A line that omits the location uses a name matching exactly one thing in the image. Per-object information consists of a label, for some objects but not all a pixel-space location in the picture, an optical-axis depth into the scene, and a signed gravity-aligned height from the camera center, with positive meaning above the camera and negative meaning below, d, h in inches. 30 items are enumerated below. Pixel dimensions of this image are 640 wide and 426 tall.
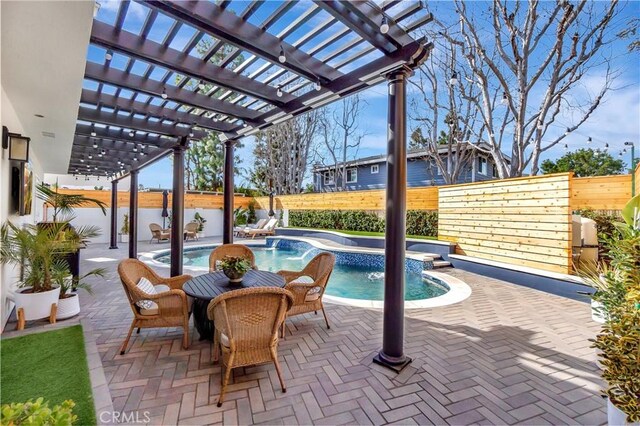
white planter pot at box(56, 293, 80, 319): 155.3 -50.5
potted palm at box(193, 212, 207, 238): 579.6 -15.9
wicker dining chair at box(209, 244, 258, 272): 186.5 -24.8
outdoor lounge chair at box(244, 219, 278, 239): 566.6 -32.0
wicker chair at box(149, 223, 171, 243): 491.2 -32.1
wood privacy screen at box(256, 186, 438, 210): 376.1 +24.6
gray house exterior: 601.9 +98.8
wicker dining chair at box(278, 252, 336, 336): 139.3 -38.1
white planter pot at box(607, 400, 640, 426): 70.7 -49.6
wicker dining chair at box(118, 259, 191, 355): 119.6 -40.8
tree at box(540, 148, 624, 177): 912.3 +166.7
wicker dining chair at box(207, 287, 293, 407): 92.3 -35.8
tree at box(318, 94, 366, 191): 729.6 +212.8
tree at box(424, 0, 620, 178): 314.3 +185.6
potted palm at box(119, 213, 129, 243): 493.8 -29.5
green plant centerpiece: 129.0 -23.7
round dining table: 121.8 -31.5
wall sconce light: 134.8 +32.6
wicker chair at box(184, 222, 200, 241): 519.6 -29.0
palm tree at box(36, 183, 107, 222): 185.8 +8.8
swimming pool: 250.8 -62.5
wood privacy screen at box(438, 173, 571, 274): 217.5 -4.0
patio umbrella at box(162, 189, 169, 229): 536.9 +20.0
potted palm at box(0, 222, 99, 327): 138.4 -25.8
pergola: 93.5 +61.2
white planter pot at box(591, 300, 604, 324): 153.4 -54.0
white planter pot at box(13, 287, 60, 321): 142.8 -44.3
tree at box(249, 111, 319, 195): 777.6 +173.2
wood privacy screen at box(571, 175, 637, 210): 225.6 +19.7
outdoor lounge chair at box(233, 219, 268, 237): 592.4 -29.4
